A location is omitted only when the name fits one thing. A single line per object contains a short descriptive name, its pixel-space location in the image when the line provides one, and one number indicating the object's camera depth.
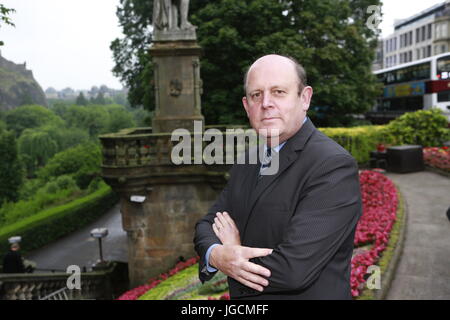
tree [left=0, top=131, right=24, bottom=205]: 36.19
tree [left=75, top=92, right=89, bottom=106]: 160.20
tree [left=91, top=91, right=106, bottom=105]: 181.88
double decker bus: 24.55
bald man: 1.99
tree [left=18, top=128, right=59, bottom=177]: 67.88
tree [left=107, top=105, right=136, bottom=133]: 75.81
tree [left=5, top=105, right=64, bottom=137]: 88.32
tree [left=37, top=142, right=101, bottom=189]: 43.09
